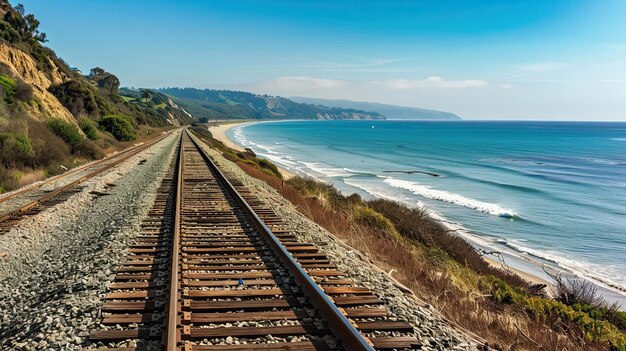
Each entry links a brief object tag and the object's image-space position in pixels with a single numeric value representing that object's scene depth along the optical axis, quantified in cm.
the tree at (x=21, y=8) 8519
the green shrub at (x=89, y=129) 3275
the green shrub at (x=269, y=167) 2884
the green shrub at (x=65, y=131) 2509
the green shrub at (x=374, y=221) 1388
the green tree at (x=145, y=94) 15012
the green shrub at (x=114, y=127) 4314
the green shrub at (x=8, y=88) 2666
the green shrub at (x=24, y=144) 1855
